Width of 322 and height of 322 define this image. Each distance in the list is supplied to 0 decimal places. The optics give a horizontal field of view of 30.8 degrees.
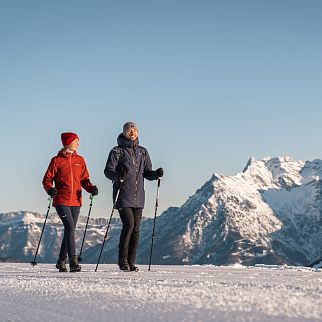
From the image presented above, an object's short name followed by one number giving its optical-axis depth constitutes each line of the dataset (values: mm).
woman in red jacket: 11391
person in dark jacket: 11336
